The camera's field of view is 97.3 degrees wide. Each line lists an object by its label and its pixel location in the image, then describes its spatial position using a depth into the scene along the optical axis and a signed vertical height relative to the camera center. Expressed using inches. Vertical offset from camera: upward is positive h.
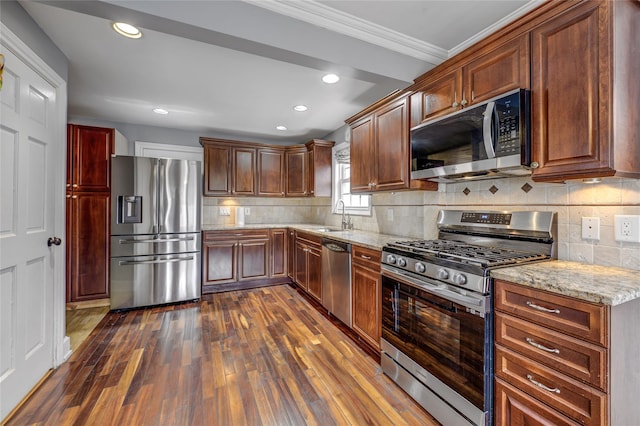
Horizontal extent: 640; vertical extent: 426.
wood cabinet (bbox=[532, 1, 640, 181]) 48.9 +22.8
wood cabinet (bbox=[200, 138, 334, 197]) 166.4 +28.2
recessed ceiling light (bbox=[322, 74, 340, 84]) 100.0 +49.1
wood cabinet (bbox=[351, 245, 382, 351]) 87.6 -26.6
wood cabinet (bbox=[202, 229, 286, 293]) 152.3 -25.1
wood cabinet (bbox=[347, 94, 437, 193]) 93.9 +24.7
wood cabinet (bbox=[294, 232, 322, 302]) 129.0 -24.8
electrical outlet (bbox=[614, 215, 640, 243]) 54.6 -2.7
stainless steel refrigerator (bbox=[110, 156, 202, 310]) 127.2 -7.7
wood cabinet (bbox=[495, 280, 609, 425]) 40.9 -23.5
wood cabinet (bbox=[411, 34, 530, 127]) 61.7 +33.9
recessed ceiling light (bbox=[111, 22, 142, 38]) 72.8 +48.7
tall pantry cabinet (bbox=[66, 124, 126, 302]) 126.7 +1.9
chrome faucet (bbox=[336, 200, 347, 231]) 153.5 -5.4
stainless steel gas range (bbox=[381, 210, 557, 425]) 55.0 -21.1
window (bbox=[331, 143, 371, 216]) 154.3 +18.0
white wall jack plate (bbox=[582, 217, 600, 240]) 60.0 -3.0
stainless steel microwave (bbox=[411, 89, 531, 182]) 60.0 +18.1
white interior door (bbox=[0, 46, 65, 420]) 62.3 -3.0
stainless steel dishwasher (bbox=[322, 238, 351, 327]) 104.3 -25.6
